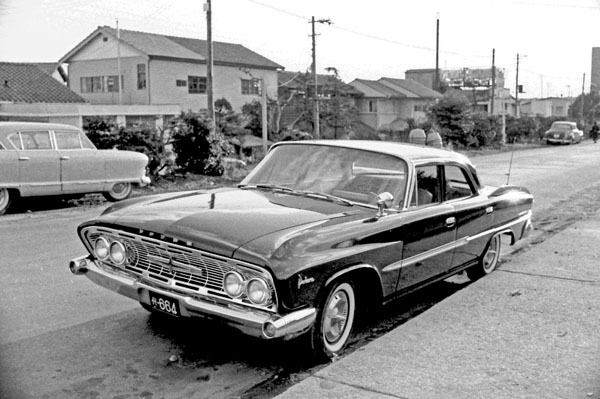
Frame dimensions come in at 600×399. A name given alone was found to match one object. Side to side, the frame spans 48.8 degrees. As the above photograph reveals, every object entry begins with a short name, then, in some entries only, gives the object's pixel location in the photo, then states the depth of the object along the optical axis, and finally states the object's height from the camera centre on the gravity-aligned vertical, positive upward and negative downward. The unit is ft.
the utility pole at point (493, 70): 169.19 +13.22
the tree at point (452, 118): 117.19 +0.39
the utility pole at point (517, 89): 216.95 +10.23
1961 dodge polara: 12.86 -2.55
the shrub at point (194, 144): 54.95 -1.81
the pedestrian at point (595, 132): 163.22 -3.19
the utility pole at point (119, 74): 133.69 +10.02
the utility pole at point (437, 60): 185.45 +17.87
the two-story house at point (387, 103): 194.08 +5.33
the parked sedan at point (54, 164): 35.99 -2.34
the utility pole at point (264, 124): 70.33 -0.31
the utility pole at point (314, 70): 118.52 +9.43
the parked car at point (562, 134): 152.35 -3.35
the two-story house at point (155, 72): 135.13 +10.92
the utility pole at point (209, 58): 77.98 +7.71
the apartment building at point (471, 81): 261.24 +17.31
